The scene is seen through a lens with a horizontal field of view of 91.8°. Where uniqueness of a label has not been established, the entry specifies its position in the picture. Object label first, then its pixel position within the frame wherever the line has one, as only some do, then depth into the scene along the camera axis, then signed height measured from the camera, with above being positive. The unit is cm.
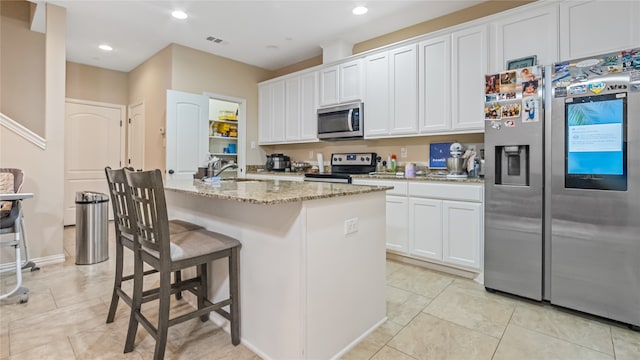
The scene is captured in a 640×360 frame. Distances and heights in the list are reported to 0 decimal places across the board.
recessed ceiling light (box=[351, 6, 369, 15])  337 +187
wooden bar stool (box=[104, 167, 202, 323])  187 -31
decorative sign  352 +29
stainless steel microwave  400 +78
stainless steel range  399 +18
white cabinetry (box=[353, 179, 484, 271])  287 -42
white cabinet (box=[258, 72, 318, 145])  462 +112
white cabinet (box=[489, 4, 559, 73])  265 +129
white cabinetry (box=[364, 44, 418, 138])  351 +104
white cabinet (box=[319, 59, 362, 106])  404 +132
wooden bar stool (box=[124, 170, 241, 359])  150 -38
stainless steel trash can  328 -53
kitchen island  154 -46
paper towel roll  474 +24
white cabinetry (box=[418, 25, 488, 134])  303 +102
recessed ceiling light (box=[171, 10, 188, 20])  348 +188
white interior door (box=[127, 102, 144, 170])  516 +75
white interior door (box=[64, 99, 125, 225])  525 +60
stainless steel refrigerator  201 -4
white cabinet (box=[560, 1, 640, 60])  232 +121
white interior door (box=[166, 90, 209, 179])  420 +66
